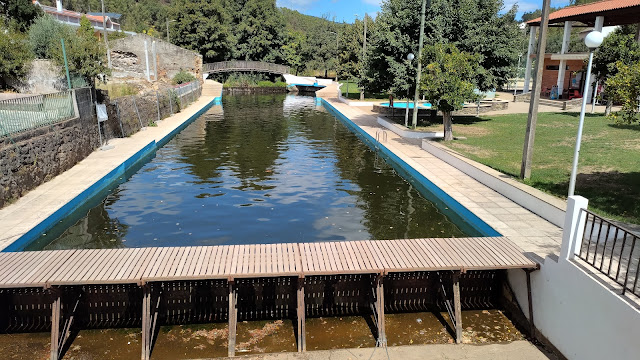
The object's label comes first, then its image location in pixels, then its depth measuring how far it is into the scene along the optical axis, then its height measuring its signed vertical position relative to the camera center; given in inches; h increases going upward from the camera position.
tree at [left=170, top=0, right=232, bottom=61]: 2324.1 +270.0
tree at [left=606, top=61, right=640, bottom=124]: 348.2 -5.1
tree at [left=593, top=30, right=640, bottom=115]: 795.4 +50.9
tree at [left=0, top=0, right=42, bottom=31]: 1475.1 +223.5
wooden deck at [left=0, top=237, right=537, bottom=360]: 283.3 -122.6
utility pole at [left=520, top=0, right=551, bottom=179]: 482.0 -23.8
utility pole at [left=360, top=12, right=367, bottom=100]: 1557.6 -40.3
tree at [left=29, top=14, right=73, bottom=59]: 1233.4 +122.0
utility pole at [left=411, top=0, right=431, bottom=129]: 823.9 +56.1
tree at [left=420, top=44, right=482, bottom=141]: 714.8 +1.5
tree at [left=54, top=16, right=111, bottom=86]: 859.4 +44.8
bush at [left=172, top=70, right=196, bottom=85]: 1824.6 +8.8
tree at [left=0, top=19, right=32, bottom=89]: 957.9 +50.5
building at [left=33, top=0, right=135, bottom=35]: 2332.7 +349.1
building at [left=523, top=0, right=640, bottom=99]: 1132.4 +153.0
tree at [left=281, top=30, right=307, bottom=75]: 2605.8 +169.8
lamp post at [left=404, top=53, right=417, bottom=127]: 832.3 +41.7
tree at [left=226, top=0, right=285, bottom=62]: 2477.9 +275.2
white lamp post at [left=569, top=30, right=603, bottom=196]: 307.1 +11.4
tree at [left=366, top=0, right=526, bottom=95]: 895.7 +92.4
